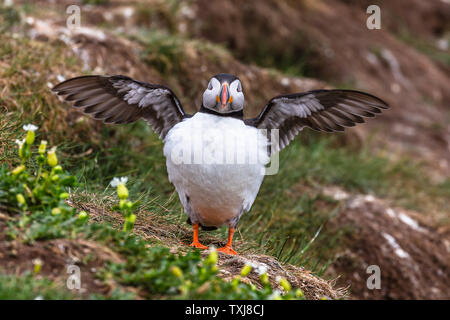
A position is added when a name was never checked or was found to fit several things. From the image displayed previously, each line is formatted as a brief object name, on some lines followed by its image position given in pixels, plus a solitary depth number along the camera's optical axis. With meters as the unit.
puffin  3.70
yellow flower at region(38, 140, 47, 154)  3.15
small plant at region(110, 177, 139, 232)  3.12
